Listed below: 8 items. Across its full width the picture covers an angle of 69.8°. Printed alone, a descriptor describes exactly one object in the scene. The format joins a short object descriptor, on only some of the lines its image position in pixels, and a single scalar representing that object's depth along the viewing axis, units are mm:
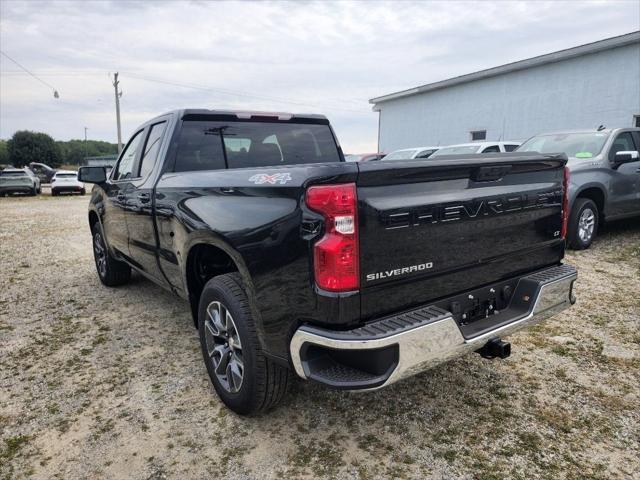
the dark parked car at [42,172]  36094
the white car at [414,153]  12949
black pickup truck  1992
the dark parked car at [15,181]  21219
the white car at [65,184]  22875
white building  13898
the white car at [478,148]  10750
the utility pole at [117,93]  35781
